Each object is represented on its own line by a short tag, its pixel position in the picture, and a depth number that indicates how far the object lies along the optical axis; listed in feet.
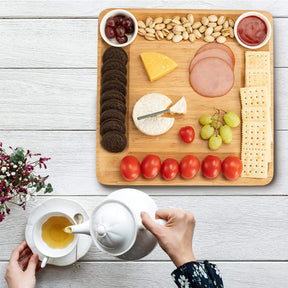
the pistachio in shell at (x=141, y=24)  4.09
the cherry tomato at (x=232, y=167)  3.91
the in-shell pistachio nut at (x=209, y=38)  4.09
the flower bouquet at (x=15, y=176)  3.31
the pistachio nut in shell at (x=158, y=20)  4.10
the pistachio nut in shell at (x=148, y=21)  4.07
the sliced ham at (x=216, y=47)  4.12
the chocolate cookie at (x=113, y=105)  3.91
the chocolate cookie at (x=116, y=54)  3.99
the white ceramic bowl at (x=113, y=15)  4.01
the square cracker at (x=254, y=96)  4.02
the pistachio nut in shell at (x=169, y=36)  4.09
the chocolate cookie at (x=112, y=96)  3.91
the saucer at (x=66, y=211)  3.81
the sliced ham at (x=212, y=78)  4.10
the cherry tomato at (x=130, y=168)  3.87
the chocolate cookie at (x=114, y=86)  3.94
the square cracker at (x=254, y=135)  4.00
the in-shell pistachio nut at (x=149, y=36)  4.09
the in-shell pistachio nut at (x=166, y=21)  4.10
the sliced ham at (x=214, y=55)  4.12
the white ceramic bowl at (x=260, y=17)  4.07
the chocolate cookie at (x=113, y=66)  3.96
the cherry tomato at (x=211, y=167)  3.89
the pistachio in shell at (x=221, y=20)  4.09
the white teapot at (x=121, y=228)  2.55
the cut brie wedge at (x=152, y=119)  3.98
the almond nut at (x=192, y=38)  4.10
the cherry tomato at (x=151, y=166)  3.88
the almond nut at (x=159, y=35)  4.09
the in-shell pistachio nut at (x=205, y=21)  4.09
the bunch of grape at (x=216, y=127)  3.97
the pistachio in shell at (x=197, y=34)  4.11
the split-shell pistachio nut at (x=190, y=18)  4.09
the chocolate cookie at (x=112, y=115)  3.89
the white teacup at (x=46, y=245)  3.64
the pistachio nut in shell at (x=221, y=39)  4.10
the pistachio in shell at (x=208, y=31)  4.09
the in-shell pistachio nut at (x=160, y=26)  4.09
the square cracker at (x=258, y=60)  4.08
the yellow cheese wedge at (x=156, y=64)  4.05
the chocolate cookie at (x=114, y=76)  3.94
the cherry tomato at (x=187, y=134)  3.92
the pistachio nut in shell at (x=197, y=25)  4.09
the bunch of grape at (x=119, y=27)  4.03
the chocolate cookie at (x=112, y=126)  3.89
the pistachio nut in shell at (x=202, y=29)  4.10
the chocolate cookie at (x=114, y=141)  3.91
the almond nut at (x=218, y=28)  4.09
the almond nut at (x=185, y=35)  4.10
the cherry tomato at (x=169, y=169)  3.90
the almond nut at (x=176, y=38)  4.09
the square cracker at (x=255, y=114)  4.01
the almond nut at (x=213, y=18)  4.09
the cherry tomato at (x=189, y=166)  3.90
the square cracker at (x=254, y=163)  4.00
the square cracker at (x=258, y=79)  4.06
